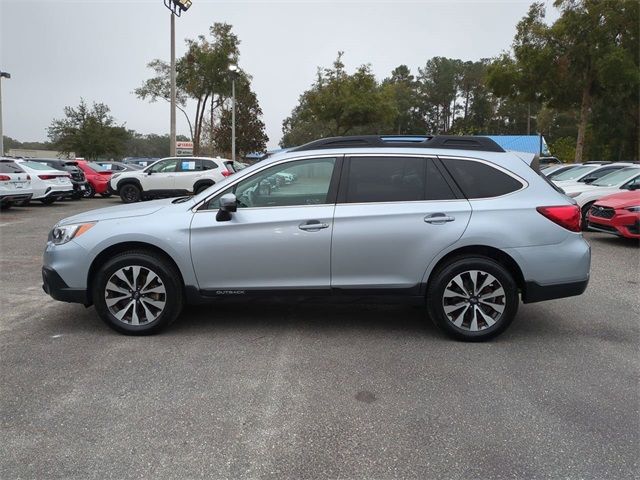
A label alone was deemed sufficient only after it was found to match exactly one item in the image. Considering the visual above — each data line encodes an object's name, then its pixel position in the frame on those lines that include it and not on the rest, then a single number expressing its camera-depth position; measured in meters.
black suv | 18.31
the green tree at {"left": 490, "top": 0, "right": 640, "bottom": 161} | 22.34
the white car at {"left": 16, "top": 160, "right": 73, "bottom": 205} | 15.25
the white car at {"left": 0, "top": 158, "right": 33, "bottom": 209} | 14.18
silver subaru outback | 4.52
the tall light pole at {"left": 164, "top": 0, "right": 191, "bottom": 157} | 22.28
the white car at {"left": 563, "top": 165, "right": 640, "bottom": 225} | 11.48
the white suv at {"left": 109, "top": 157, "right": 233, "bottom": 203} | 17.47
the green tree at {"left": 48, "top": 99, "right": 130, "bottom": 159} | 50.00
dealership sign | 27.33
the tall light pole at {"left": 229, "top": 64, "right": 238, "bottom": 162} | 24.73
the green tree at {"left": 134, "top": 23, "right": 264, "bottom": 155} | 32.00
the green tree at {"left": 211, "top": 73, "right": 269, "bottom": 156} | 50.91
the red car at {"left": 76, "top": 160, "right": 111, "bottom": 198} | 20.17
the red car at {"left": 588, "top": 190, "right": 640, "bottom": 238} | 9.45
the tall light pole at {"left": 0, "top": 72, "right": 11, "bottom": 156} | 25.64
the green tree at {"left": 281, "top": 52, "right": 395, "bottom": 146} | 35.09
